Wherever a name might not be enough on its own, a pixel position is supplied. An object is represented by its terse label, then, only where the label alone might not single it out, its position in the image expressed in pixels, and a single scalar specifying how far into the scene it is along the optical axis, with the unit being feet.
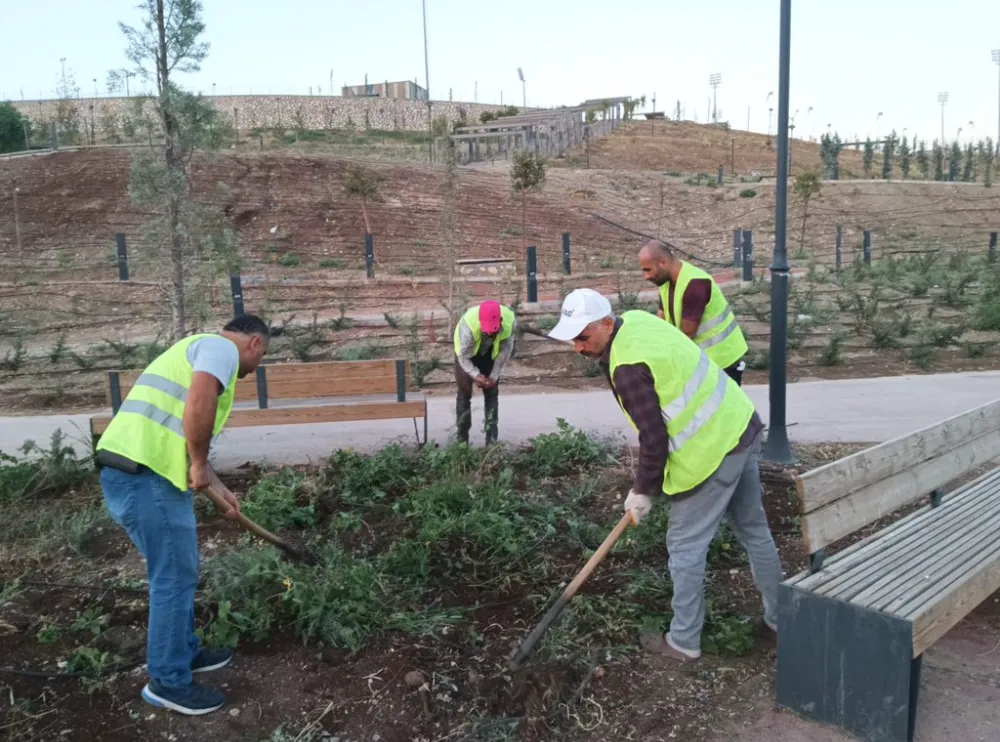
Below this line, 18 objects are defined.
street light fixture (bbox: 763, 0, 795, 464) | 18.66
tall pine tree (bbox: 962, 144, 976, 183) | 143.23
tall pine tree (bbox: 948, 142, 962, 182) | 139.95
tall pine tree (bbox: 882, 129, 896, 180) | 138.41
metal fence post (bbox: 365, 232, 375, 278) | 61.67
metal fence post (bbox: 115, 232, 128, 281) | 50.01
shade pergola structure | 122.21
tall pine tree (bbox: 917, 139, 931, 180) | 145.38
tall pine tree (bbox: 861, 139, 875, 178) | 144.77
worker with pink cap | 19.52
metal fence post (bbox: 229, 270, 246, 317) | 36.09
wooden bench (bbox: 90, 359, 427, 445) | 20.39
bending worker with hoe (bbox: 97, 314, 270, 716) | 10.51
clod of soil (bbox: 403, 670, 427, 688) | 11.39
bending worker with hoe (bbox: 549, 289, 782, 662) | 10.93
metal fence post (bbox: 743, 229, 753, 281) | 57.72
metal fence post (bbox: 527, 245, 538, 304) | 47.50
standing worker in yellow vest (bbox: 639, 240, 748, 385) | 17.24
